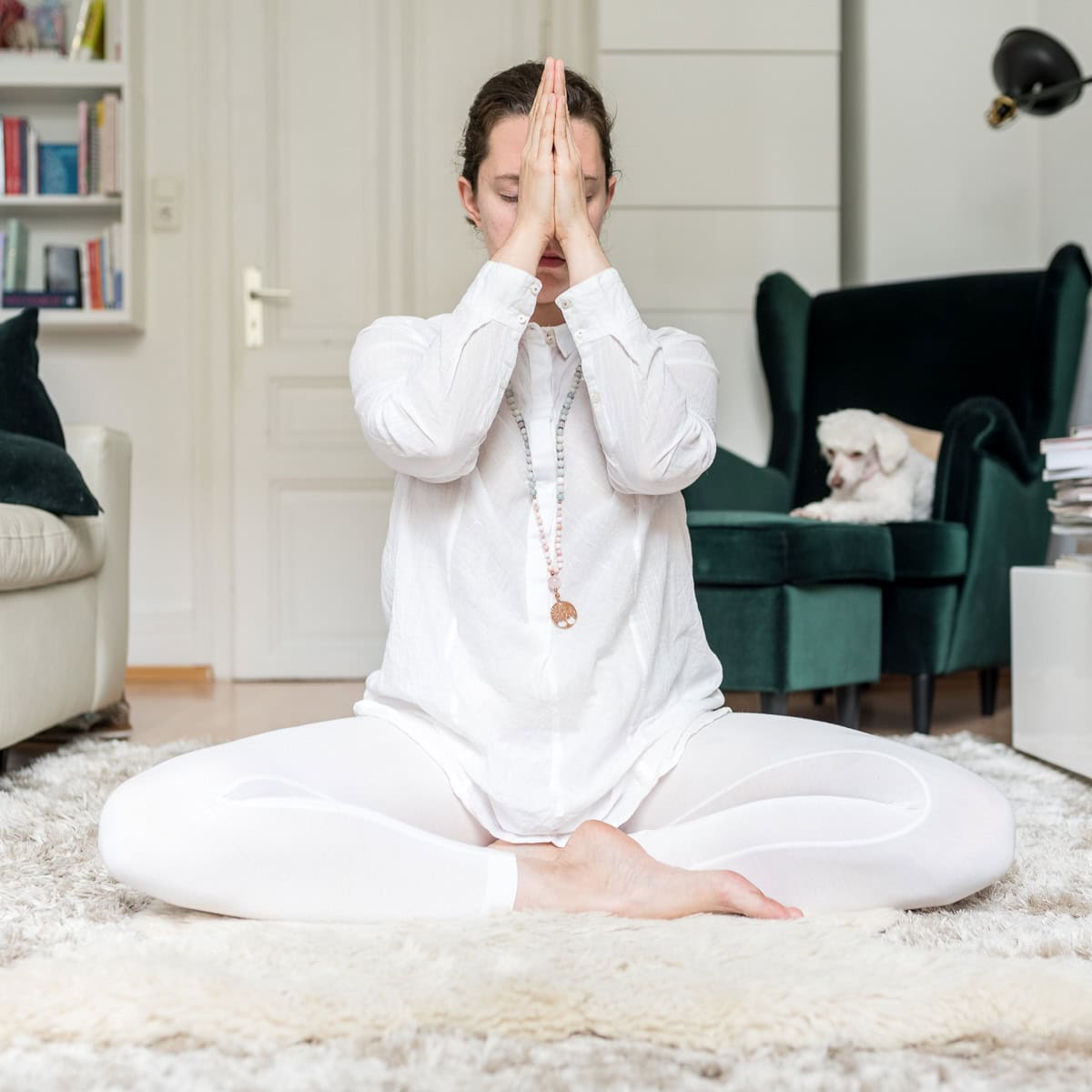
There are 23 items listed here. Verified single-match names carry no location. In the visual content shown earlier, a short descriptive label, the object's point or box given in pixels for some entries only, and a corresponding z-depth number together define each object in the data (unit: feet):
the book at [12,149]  12.60
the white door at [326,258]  12.98
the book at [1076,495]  7.01
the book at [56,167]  12.67
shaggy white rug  2.77
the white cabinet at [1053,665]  6.88
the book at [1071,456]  7.04
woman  3.76
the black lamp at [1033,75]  9.50
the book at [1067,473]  7.04
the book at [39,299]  12.52
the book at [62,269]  12.62
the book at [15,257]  12.54
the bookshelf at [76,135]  12.32
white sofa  6.84
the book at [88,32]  12.54
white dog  9.57
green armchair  8.20
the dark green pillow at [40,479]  7.15
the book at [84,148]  12.45
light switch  12.97
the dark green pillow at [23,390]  7.90
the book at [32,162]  12.59
